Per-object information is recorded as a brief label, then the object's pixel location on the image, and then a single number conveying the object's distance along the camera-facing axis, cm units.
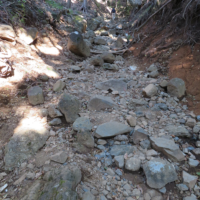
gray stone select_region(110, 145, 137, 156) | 213
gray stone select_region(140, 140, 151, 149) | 222
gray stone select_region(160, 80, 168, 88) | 346
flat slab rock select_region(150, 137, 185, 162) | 202
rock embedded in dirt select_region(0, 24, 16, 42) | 348
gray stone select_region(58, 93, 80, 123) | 262
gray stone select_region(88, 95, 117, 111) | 299
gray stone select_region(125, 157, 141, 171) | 191
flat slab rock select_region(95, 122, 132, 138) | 233
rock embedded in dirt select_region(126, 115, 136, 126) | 261
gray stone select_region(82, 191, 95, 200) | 153
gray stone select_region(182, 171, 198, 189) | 172
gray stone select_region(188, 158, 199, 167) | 194
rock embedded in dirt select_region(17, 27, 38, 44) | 423
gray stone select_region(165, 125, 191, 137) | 236
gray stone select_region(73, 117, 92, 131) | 230
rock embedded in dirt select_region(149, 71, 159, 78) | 404
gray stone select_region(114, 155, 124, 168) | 195
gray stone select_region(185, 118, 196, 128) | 253
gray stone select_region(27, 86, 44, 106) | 285
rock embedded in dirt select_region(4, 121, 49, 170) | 190
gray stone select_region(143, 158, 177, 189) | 173
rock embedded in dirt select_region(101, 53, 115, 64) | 524
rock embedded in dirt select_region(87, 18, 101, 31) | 996
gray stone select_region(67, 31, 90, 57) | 531
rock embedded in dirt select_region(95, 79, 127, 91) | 379
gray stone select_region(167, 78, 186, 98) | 318
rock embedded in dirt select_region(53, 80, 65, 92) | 338
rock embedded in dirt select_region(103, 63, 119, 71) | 494
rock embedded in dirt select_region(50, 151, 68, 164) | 188
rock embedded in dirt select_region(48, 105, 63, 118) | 261
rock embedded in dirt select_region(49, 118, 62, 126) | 250
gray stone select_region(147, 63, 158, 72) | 430
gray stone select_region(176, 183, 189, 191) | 169
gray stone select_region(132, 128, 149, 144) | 232
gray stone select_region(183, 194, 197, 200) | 161
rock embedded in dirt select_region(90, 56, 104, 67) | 499
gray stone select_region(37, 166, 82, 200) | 138
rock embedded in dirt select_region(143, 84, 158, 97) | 332
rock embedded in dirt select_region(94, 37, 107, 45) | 733
